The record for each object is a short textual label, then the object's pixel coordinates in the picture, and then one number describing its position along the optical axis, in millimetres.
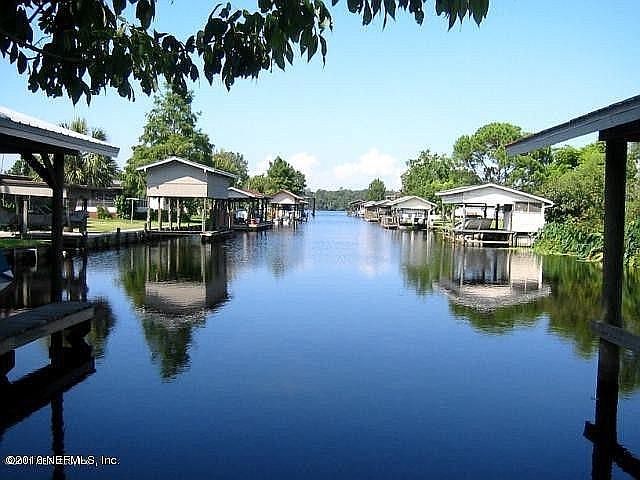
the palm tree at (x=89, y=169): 45812
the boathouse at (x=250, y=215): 51094
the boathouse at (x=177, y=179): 35000
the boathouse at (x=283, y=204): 73956
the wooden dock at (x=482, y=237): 37781
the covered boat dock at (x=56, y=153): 9562
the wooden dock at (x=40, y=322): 7617
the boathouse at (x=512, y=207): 39750
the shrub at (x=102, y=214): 55344
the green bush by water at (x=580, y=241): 26078
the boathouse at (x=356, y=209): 137825
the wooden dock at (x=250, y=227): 50219
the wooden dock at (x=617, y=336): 7379
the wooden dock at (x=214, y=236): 35556
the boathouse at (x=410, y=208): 65938
